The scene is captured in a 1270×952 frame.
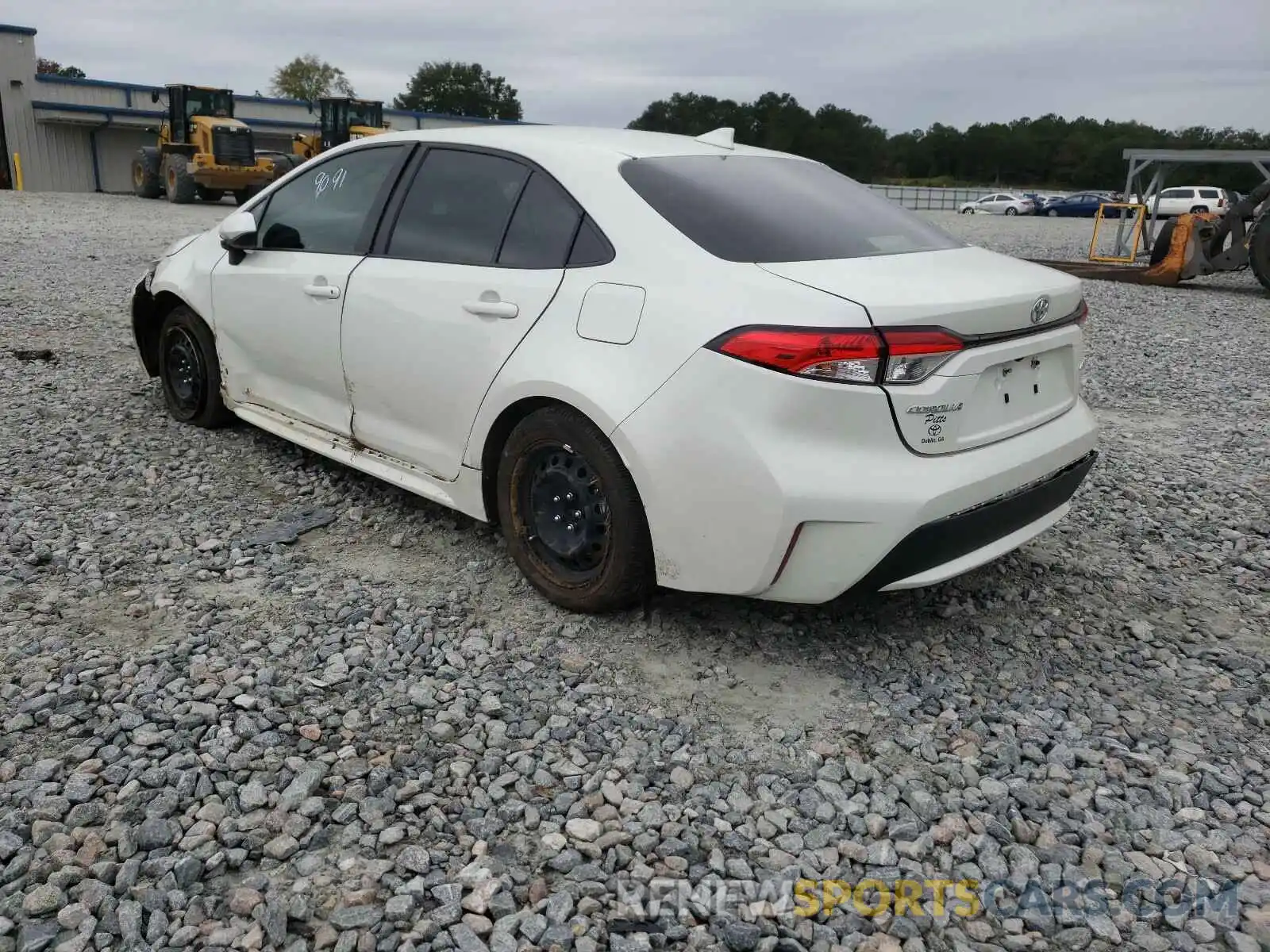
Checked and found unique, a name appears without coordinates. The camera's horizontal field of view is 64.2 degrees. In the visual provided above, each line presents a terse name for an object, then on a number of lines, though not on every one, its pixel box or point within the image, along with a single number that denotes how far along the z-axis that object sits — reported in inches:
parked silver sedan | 1614.2
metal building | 1424.7
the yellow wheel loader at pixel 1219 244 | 501.7
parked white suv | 1268.5
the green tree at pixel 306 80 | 2719.0
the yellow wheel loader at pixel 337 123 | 1047.0
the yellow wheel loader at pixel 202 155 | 961.5
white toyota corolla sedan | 111.9
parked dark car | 1593.3
